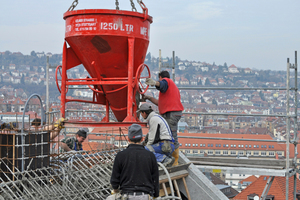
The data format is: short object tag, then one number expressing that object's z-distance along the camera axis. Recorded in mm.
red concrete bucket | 8578
